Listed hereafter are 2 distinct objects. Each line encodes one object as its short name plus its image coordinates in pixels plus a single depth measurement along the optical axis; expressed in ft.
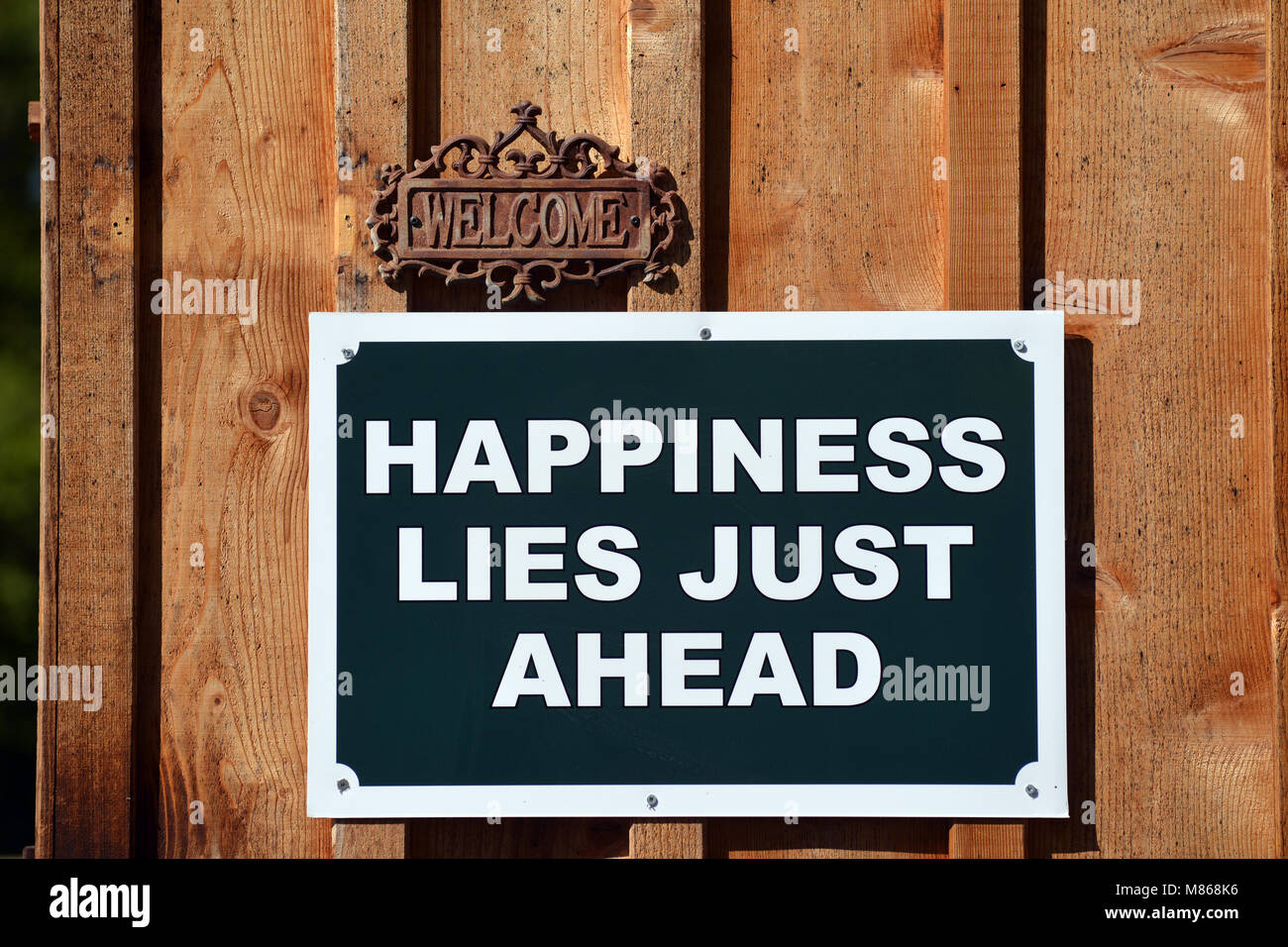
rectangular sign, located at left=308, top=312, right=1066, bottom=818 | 3.93
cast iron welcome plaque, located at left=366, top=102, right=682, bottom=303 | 3.94
